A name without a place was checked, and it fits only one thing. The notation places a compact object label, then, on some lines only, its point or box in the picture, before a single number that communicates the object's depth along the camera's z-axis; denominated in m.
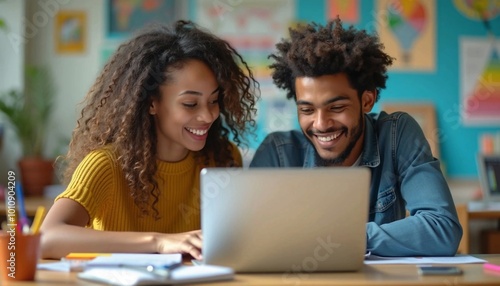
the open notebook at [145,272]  1.44
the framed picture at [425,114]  4.55
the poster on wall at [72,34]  4.38
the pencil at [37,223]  1.55
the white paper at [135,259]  1.59
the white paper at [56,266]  1.61
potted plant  4.12
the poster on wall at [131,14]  4.39
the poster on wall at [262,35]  4.47
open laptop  1.52
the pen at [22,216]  1.51
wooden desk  1.48
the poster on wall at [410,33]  4.56
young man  2.09
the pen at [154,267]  1.46
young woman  2.13
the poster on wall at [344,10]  4.52
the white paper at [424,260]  1.75
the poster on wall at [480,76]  4.61
